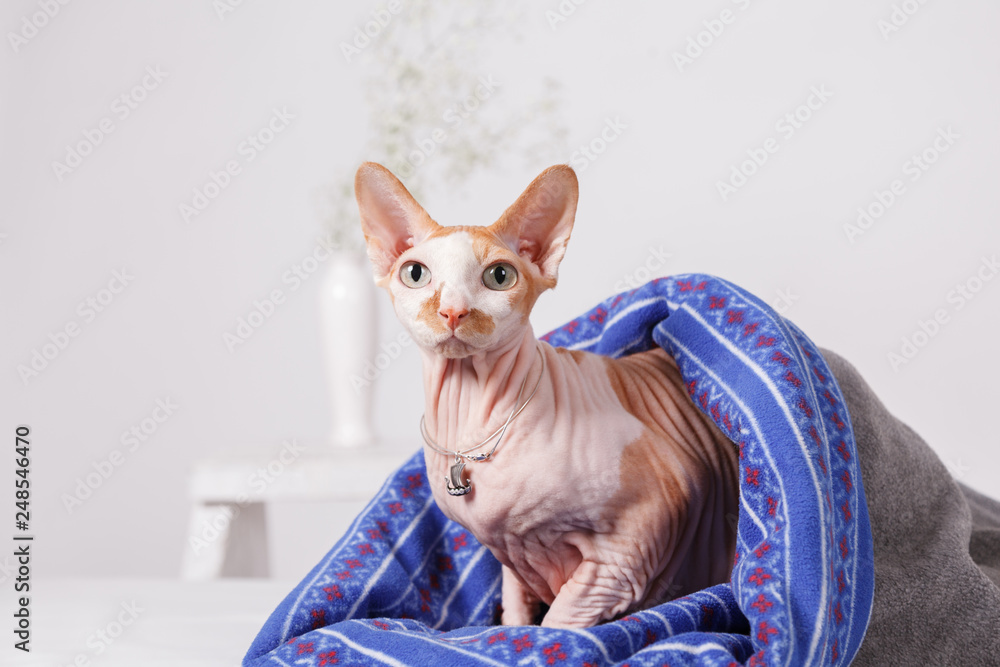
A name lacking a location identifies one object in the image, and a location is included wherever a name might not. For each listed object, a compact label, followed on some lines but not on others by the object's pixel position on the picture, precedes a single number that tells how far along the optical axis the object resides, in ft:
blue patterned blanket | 2.15
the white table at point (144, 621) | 2.84
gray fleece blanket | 2.65
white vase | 5.88
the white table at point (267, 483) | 5.52
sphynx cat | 2.41
